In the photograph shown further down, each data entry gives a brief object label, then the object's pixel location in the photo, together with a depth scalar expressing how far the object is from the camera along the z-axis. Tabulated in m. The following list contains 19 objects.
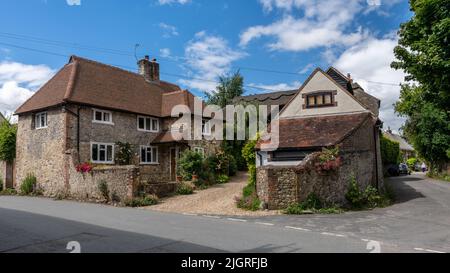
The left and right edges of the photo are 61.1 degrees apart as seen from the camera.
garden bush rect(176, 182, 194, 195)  22.59
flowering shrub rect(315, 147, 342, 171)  17.30
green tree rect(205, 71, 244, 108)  48.53
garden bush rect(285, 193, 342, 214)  16.12
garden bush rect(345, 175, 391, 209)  18.08
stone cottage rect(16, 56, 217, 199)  22.23
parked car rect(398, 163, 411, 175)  47.69
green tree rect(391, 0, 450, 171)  21.98
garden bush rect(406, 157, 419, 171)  67.96
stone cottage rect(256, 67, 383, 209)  16.88
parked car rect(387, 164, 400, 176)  44.69
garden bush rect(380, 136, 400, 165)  43.76
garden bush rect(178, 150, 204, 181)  25.00
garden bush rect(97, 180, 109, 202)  20.34
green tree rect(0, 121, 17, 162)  28.80
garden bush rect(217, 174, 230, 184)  27.11
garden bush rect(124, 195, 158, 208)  19.05
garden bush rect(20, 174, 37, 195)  25.09
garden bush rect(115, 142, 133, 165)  25.97
